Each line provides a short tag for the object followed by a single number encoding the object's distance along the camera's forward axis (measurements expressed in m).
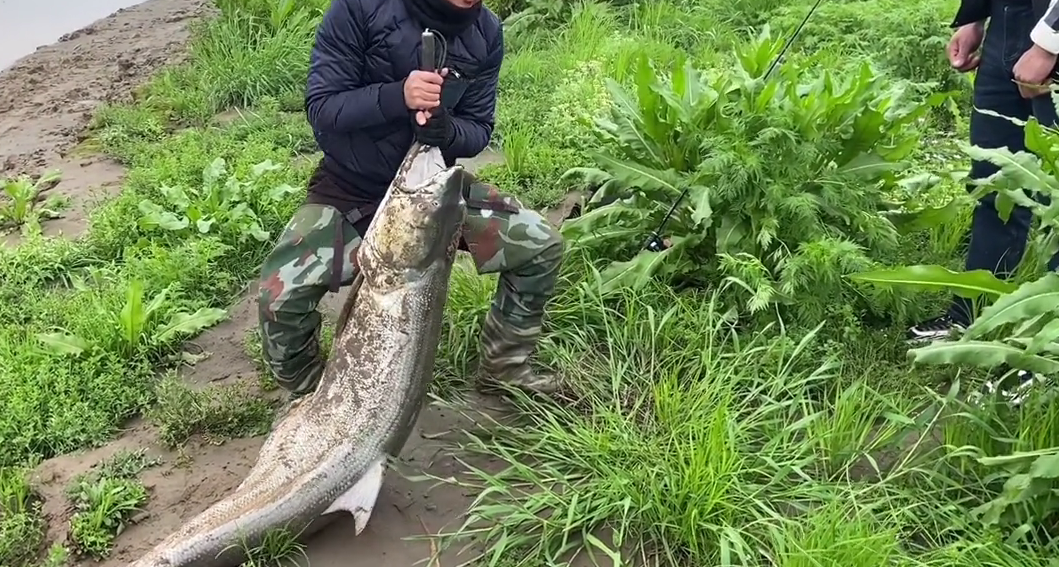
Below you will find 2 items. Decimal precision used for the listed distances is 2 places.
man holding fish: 3.16
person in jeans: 3.35
